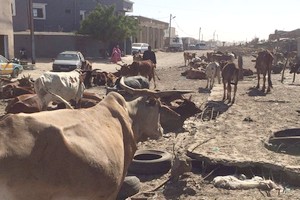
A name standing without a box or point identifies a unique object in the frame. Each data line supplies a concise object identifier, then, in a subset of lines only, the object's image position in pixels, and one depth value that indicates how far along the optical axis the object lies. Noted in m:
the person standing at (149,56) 21.17
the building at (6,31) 31.34
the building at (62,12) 49.31
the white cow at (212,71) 19.02
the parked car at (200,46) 80.62
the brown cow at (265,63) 17.48
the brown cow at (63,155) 3.15
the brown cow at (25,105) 9.58
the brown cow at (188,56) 35.96
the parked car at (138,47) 49.03
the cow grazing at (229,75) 14.62
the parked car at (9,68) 22.11
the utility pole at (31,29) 29.70
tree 41.12
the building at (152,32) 60.88
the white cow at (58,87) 10.75
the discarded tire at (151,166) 7.11
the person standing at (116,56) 29.80
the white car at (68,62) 24.78
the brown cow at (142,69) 19.18
